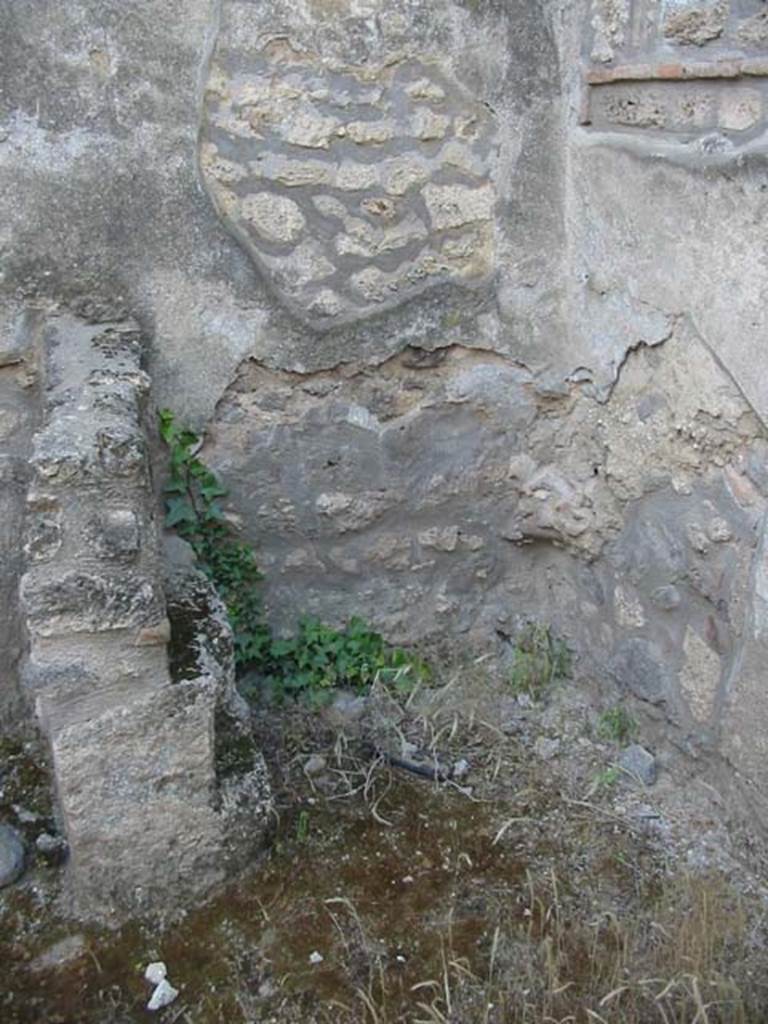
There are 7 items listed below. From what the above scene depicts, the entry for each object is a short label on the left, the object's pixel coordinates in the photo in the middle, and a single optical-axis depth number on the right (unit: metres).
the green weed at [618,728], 3.10
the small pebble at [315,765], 2.96
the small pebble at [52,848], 2.63
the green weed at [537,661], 3.32
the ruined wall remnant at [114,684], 2.27
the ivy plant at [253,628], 3.09
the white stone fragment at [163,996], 2.25
